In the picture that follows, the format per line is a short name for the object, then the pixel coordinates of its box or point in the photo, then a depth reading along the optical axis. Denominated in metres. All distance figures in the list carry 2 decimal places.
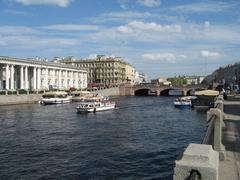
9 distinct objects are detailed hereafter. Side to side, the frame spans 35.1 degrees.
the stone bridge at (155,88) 156.38
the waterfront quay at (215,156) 5.48
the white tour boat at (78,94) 107.56
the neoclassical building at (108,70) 195.75
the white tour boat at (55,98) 91.62
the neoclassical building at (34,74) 109.56
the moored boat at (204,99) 66.81
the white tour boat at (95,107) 62.89
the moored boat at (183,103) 73.75
